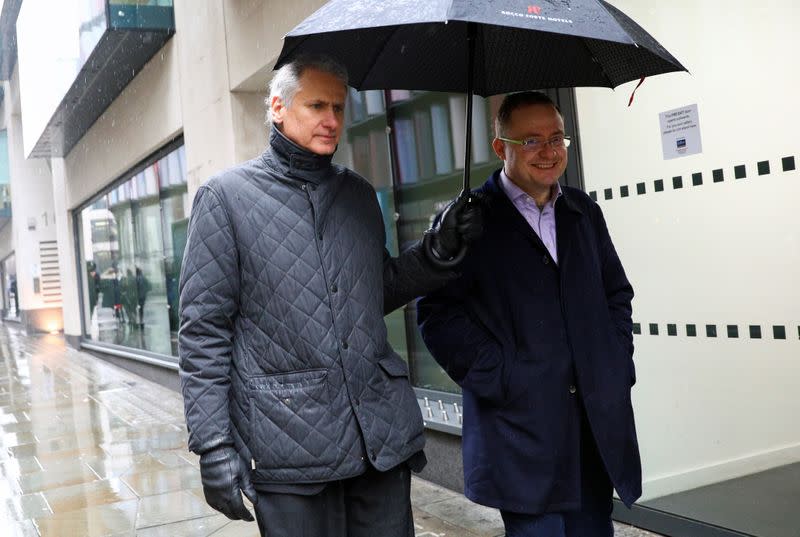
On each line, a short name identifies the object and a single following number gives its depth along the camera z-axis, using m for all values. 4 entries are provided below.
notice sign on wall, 4.37
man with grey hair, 2.62
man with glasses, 2.97
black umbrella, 2.81
